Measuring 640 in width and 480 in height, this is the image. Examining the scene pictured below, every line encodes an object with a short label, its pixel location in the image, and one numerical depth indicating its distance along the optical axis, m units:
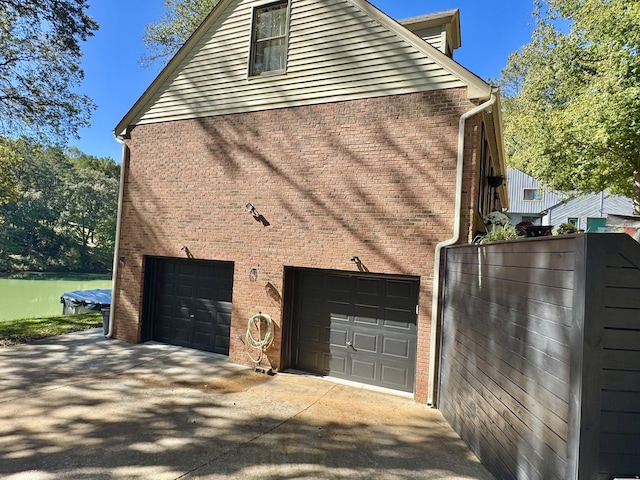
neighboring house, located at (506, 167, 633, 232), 27.48
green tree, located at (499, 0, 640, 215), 10.12
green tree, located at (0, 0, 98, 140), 10.16
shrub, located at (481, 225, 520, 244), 5.18
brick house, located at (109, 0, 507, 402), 6.09
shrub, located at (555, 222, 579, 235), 6.84
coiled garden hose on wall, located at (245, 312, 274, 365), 7.00
